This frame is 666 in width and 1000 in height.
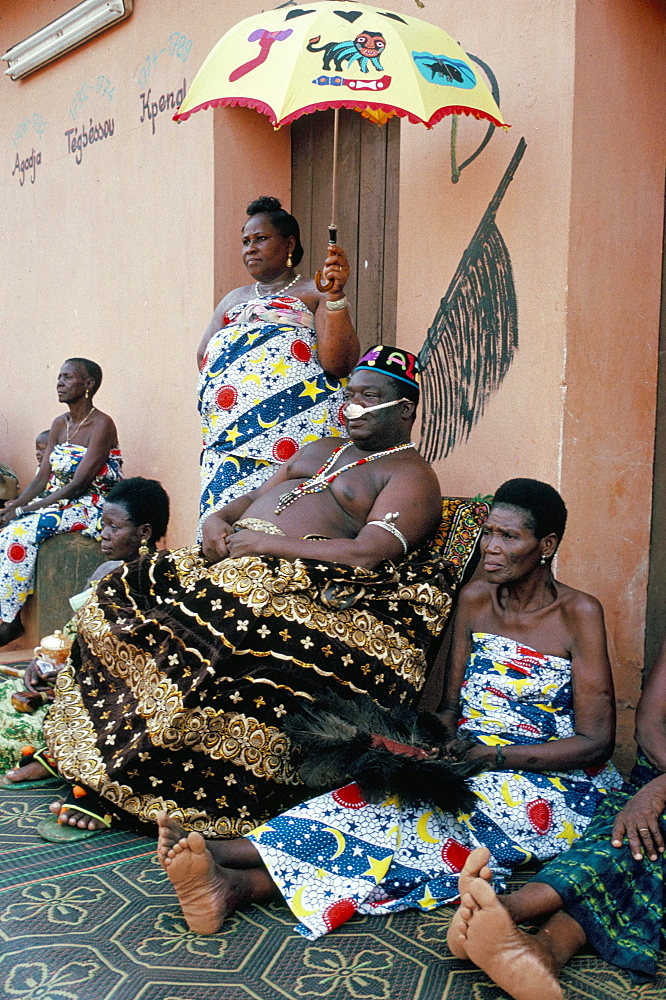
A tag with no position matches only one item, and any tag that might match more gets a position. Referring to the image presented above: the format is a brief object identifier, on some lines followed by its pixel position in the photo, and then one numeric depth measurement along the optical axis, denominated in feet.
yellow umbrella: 11.09
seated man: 9.89
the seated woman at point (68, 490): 18.83
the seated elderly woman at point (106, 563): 12.12
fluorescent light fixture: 20.15
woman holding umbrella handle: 13.15
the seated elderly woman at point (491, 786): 8.34
